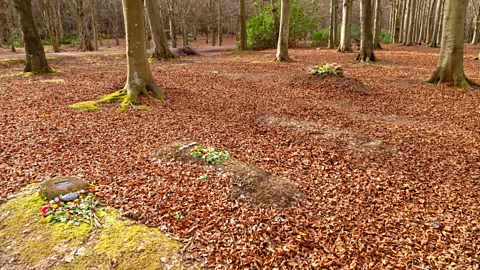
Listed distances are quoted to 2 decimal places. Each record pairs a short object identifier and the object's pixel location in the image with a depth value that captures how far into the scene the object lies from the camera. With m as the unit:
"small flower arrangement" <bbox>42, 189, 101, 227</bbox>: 3.38
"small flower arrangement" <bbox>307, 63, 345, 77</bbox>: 10.27
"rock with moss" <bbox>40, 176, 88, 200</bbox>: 3.68
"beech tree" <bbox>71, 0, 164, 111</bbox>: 7.20
